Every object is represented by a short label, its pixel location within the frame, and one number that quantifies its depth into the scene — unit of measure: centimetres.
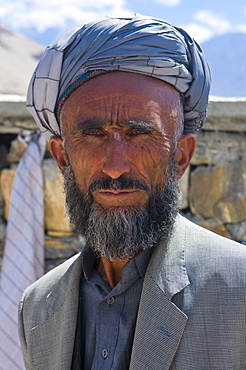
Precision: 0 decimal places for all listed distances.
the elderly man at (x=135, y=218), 142
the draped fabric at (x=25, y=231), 300
